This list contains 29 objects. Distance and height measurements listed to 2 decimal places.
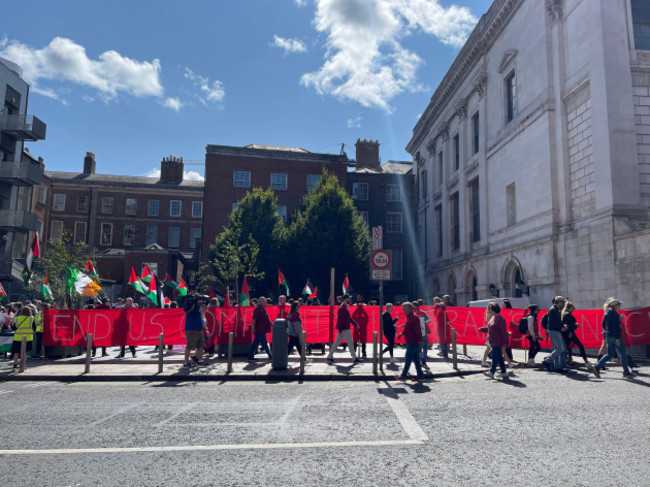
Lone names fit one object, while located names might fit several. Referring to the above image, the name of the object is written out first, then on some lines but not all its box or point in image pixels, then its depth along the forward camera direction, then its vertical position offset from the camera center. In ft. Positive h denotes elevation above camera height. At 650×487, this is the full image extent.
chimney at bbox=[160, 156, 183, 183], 182.09 +48.07
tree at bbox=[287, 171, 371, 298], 112.98 +14.06
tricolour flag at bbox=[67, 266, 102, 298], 52.71 +1.43
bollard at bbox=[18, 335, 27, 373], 38.45 -4.68
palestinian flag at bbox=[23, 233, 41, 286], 59.23 +4.11
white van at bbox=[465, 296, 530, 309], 68.85 +0.29
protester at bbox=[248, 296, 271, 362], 43.52 -2.15
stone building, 59.16 +22.82
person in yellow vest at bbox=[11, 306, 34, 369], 40.40 -2.72
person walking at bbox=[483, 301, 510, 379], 35.53 -2.59
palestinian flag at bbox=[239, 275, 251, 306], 58.45 +0.32
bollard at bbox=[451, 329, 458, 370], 40.06 -3.59
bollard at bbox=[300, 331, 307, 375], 36.88 -4.00
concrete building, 114.21 +29.61
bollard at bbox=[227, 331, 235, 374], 38.14 -4.14
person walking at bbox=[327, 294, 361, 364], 43.05 -2.19
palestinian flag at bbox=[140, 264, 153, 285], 60.44 +2.81
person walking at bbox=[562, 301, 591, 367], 39.86 -1.58
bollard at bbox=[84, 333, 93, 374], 37.99 -4.46
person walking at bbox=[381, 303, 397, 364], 44.32 -2.45
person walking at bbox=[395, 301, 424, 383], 34.53 -2.77
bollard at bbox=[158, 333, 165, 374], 38.29 -4.29
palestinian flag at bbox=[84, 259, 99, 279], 61.57 +3.31
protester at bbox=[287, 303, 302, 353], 44.19 -2.04
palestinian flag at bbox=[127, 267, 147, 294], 57.21 +1.73
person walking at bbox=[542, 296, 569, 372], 38.58 -2.67
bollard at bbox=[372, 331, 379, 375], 36.75 -4.31
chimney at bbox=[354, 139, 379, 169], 162.30 +49.41
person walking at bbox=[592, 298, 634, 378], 35.68 -2.27
